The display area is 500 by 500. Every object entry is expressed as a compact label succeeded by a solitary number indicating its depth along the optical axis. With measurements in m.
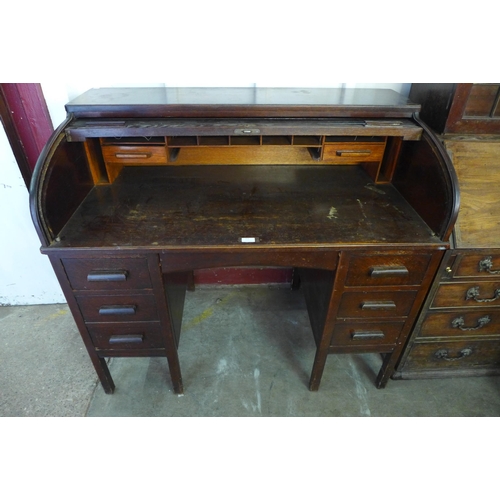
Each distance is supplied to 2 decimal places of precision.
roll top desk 1.17
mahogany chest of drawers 1.29
